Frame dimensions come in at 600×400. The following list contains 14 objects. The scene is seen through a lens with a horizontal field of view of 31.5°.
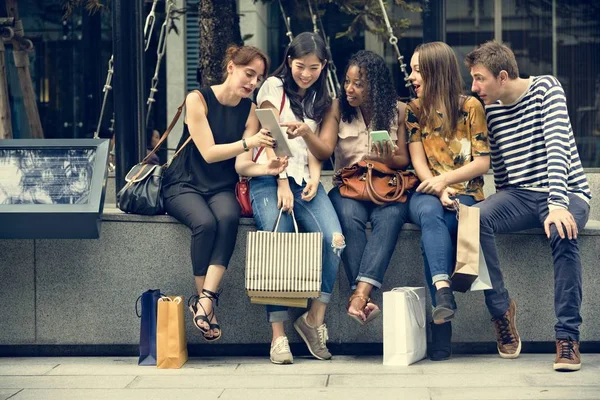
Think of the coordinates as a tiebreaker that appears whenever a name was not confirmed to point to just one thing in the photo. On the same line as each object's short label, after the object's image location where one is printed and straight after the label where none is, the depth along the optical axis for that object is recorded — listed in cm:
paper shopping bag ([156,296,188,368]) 594
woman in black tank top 611
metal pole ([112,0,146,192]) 714
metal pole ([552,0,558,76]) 1275
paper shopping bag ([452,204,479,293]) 582
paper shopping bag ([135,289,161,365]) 605
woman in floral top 613
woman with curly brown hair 609
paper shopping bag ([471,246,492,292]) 590
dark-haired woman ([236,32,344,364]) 612
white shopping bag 588
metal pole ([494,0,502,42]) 1267
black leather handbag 637
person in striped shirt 600
